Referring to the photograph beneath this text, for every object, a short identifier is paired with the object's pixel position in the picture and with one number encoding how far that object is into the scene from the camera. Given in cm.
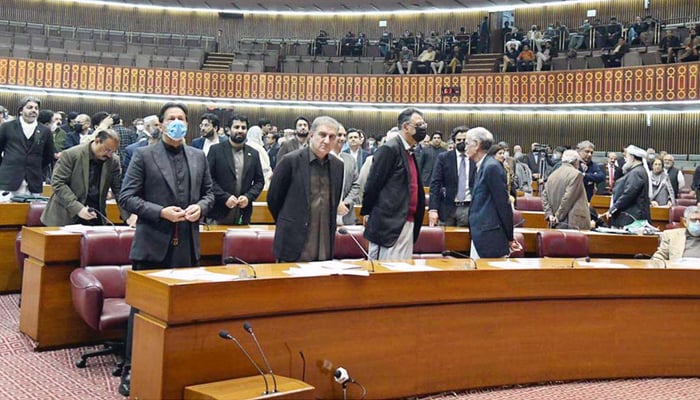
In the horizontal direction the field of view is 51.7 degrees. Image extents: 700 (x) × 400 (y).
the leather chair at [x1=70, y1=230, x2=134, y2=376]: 392
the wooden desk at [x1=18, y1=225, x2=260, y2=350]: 439
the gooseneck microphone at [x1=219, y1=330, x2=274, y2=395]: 281
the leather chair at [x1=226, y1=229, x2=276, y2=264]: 454
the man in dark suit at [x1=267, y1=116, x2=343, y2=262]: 386
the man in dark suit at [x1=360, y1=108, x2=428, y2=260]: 423
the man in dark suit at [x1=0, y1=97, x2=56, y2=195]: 612
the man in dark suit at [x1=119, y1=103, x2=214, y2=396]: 354
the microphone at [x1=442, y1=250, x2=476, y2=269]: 413
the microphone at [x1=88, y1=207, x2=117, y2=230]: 482
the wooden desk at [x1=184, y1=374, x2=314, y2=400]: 272
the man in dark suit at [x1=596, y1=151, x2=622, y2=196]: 1086
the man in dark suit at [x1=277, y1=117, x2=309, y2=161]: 649
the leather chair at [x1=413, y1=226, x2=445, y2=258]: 536
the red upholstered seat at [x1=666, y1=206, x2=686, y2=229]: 843
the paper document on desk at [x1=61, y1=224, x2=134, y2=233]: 449
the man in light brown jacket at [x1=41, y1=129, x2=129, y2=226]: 474
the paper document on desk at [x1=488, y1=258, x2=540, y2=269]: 404
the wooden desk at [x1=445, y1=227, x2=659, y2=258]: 565
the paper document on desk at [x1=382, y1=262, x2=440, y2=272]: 367
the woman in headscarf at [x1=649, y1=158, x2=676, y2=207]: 978
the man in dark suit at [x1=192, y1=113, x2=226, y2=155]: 642
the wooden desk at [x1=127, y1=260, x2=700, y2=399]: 296
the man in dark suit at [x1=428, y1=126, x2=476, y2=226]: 584
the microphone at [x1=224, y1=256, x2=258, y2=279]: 409
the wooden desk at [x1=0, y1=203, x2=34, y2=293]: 583
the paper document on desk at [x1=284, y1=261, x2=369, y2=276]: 337
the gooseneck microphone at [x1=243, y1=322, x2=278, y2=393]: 286
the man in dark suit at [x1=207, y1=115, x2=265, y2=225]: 514
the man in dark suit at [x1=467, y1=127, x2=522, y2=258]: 467
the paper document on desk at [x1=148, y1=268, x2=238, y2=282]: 306
